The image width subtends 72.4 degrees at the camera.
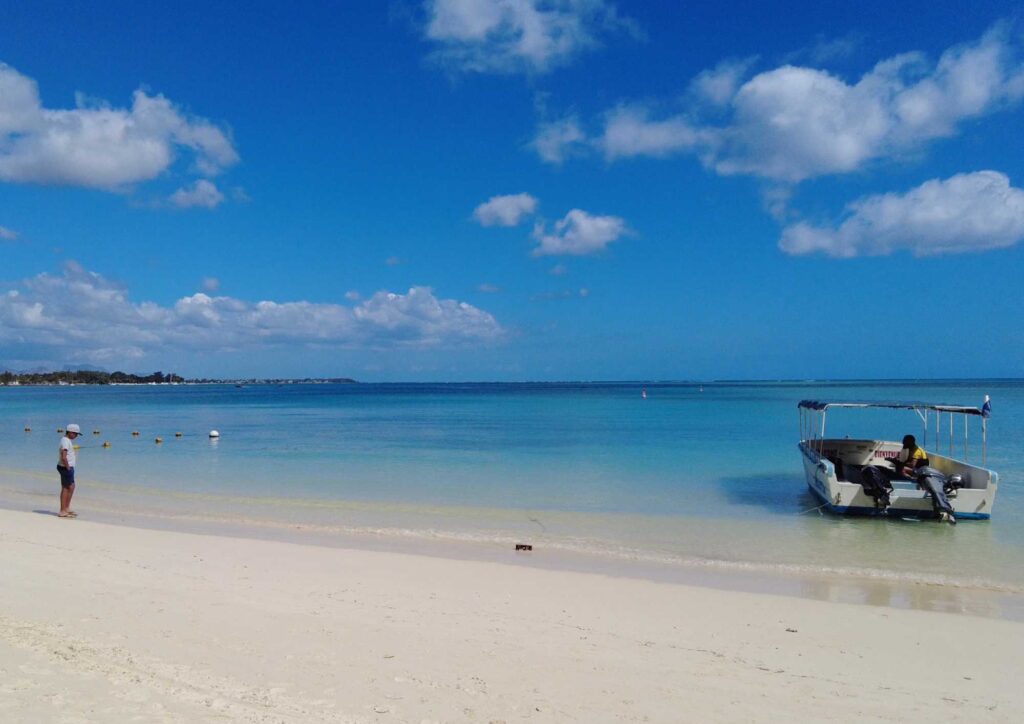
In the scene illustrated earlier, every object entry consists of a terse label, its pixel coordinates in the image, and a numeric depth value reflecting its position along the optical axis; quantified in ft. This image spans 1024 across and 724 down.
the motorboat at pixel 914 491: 42.60
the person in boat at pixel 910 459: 46.75
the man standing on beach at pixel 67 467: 41.75
